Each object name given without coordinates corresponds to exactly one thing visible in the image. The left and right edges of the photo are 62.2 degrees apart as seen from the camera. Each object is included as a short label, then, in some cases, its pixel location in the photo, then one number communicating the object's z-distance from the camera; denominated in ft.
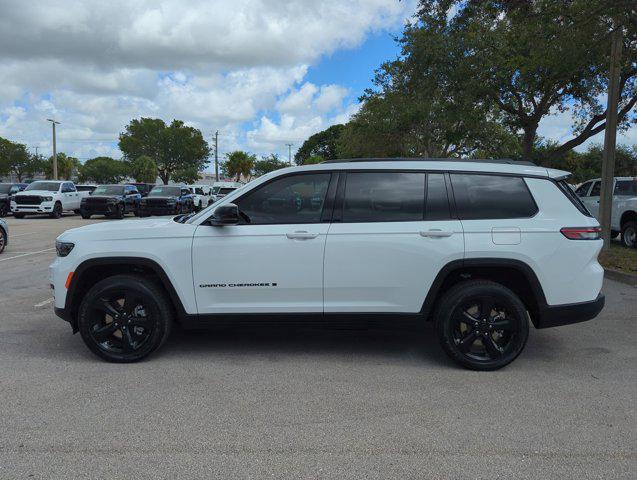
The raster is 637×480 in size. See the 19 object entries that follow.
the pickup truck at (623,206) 41.34
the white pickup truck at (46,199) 79.97
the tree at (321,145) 286.25
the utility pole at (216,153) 238.68
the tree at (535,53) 31.17
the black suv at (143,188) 112.68
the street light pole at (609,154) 35.04
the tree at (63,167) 261.44
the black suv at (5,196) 83.78
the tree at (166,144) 239.09
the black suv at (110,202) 79.97
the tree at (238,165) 296.30
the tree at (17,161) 236.63
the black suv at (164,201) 82.89
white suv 14.64
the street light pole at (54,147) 155.73
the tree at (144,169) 230.89
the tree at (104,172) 275.18
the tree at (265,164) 325.91
